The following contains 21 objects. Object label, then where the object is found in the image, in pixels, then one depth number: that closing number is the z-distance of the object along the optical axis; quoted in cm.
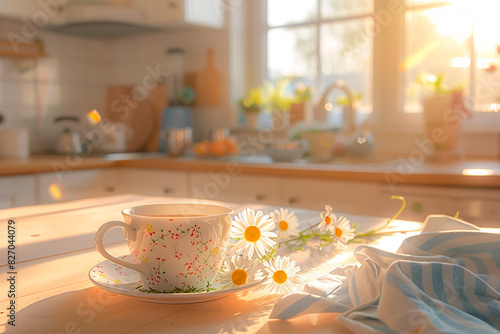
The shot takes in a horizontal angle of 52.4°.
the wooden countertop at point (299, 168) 152
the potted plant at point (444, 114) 210
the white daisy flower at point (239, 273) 49
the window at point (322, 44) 258
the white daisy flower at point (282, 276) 48
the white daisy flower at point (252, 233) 51
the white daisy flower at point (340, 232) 61
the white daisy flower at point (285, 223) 63
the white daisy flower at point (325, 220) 61
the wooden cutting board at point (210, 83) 289
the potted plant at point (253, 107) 278
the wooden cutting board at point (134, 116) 296
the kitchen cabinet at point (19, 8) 242
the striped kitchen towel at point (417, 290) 38
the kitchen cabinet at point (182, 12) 269
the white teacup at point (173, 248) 46
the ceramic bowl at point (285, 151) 221
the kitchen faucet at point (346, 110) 236
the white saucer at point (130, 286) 43
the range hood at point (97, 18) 263
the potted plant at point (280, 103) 271
